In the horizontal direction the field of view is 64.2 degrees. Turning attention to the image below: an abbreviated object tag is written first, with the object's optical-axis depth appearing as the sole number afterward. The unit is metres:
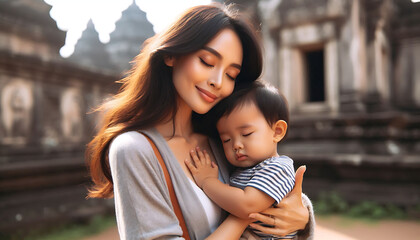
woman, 1.34
